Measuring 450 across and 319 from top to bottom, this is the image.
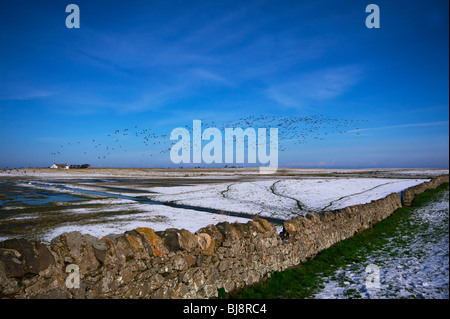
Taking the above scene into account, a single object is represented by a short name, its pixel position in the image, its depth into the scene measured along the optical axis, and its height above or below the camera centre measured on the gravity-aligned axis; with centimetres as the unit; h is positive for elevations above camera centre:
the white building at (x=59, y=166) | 14184 -246
